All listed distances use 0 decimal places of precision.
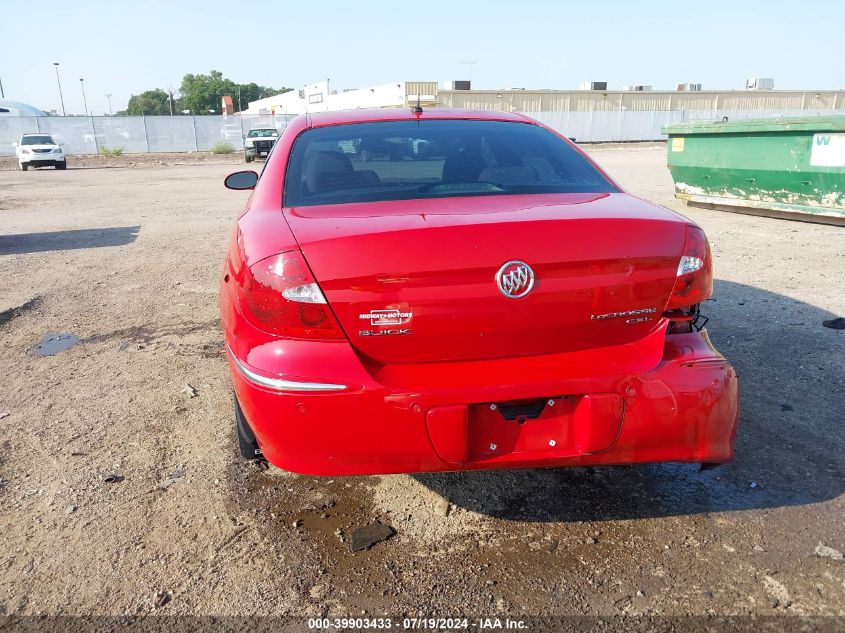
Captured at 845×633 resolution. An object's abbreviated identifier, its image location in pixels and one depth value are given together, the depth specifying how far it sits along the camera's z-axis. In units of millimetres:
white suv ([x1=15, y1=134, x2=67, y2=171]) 28422
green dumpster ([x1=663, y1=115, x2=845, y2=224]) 8383
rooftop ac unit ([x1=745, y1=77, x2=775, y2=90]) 60938
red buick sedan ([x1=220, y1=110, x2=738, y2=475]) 2145
